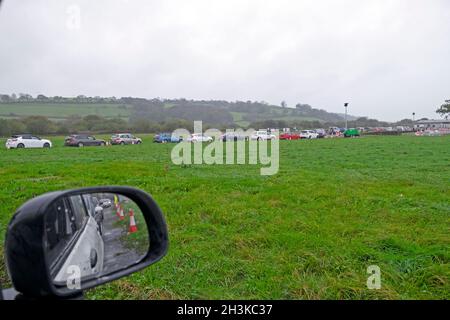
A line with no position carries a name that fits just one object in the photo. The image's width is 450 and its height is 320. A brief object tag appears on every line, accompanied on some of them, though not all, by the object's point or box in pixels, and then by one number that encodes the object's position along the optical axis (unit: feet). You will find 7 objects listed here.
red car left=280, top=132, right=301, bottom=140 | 137.28
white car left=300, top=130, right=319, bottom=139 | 142.10
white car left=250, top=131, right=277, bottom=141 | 121.82
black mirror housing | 3.33
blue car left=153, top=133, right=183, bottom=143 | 128.60
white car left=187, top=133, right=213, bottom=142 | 122.07
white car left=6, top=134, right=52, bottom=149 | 92.43
